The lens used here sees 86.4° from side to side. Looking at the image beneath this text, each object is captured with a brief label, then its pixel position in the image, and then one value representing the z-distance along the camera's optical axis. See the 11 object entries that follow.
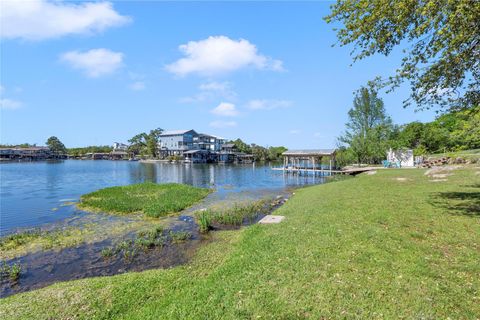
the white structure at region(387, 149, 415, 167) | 35.41
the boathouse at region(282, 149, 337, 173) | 40.55
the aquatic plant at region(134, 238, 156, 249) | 9.19
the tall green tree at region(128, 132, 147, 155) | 115.19
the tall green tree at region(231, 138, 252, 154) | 100.69
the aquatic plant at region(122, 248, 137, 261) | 8.22
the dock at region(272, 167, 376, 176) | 34.97
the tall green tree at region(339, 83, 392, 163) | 43.06
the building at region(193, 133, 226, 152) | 97.06
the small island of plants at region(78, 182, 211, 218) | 15.42
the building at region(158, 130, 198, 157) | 94.94
